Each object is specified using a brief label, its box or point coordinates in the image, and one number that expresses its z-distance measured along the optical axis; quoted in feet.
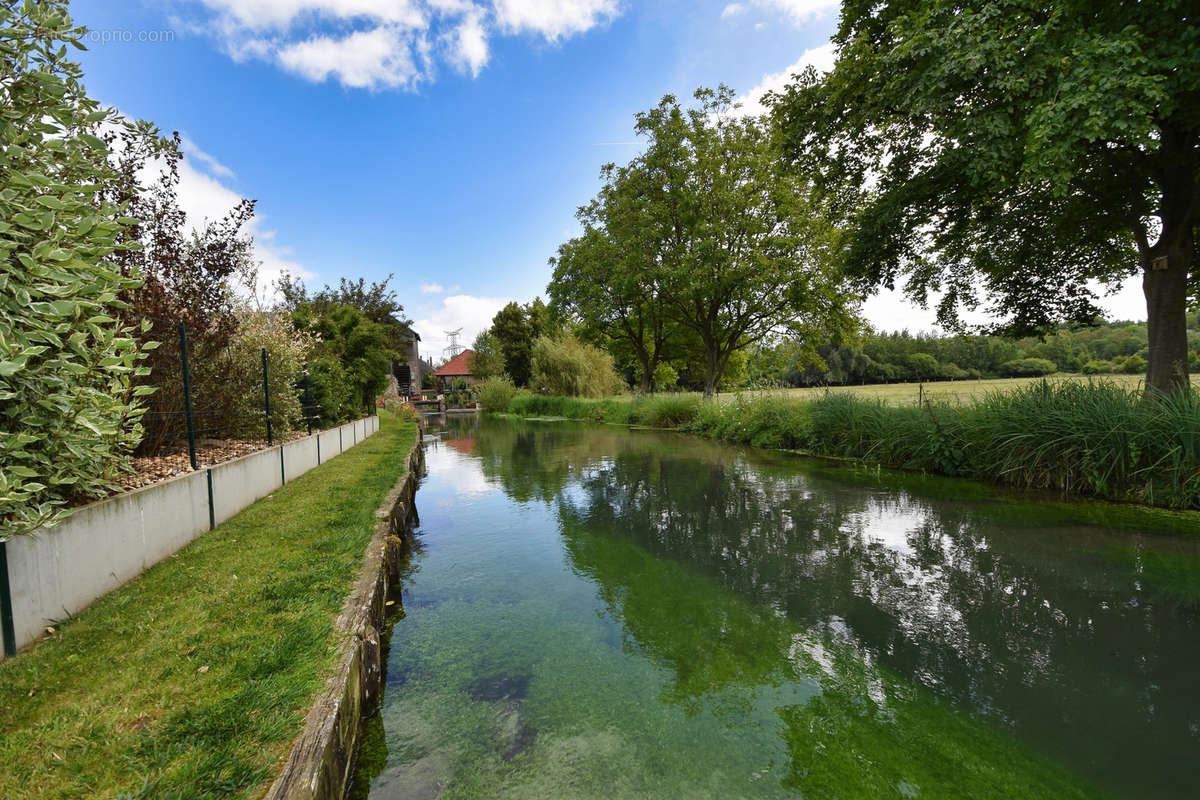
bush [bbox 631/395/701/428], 56.68
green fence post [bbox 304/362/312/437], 27.74
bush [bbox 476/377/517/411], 99.91
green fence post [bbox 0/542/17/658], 7.08
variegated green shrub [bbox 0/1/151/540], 7.15
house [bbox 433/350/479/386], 152.69
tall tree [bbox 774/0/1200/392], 18.54
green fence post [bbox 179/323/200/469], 13.97
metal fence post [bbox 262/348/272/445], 20.48
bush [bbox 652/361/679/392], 90.13
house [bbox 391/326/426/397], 111.34
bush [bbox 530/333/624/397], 85.81
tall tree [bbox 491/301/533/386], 129.29
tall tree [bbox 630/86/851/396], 54.03
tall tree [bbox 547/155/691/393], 61.26
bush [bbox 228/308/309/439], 21.24
